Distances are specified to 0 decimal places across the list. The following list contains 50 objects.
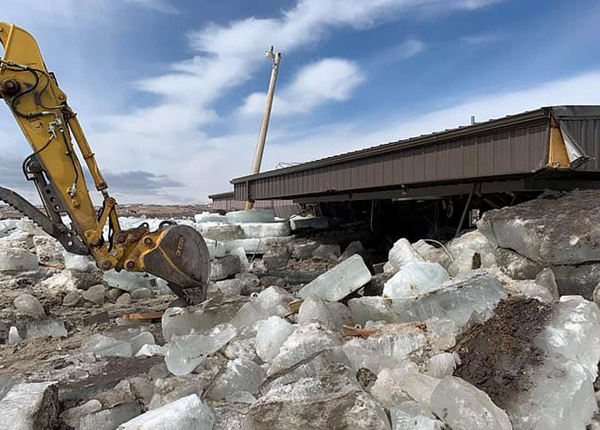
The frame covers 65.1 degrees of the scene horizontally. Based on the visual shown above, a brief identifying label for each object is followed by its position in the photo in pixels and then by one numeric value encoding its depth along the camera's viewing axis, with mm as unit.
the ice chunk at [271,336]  3545
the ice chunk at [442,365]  2984
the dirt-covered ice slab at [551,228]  4215
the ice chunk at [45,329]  5347
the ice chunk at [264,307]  4391
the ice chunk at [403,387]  2670
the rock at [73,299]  7223
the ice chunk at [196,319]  4746
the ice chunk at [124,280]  7848
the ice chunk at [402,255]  5602
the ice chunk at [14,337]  5170
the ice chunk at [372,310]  4266
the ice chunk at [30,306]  6043
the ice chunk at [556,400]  2463
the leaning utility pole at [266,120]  16969
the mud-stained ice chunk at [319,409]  2340
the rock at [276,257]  9938
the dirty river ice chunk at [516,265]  4488
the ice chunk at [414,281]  4384
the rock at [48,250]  10280
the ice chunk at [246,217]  11664
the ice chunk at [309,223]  11828
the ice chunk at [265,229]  11031
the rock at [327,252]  10383
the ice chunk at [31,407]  2682
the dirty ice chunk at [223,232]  10516
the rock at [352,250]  9980
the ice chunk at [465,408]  2332
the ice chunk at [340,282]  4832
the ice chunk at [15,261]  8852
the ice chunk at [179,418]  2475
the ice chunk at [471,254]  5076
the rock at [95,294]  7402
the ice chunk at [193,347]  3584
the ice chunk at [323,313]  4152
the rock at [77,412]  2994
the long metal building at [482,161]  4586
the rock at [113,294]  7566
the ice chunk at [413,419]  2314
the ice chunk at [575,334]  2986
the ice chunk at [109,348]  4391
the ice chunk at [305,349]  2998
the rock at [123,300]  7267
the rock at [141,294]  7629
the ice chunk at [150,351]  4340
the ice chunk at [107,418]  2916
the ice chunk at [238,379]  3051
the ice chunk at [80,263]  8414
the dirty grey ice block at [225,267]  8625
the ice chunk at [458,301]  3832
